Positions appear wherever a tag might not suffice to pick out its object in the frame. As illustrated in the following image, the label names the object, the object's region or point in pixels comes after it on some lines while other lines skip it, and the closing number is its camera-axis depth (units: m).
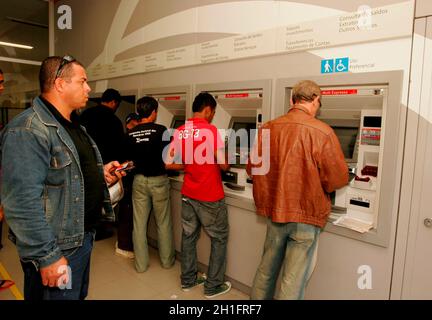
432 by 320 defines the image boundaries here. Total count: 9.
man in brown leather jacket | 1.81
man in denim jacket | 1.24
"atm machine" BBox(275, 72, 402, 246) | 1.80
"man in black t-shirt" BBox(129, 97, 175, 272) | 2.85
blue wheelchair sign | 1.97
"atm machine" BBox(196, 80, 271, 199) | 2.49
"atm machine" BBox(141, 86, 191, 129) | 3.21
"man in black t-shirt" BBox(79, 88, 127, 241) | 3.43
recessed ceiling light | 5.21
